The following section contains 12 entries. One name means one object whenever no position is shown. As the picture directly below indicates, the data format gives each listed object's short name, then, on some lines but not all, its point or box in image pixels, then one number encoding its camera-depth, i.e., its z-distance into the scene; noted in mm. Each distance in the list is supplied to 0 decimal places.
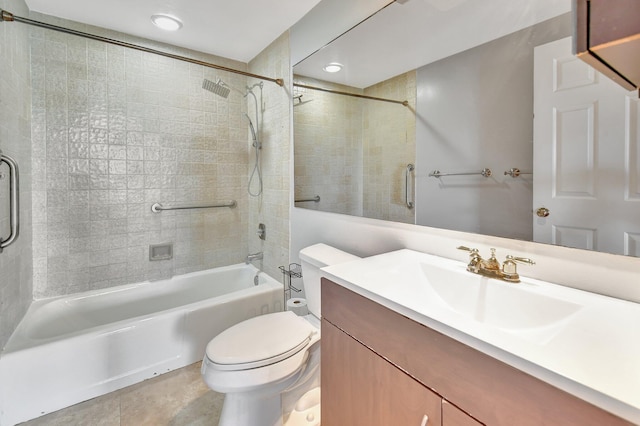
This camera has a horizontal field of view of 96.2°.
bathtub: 1457
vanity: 467
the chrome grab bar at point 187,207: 2343
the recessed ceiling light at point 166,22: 1951
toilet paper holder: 2123
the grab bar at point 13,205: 1397
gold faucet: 873
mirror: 866
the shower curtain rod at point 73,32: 1412
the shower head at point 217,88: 2316
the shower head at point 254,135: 2547
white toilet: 1167
